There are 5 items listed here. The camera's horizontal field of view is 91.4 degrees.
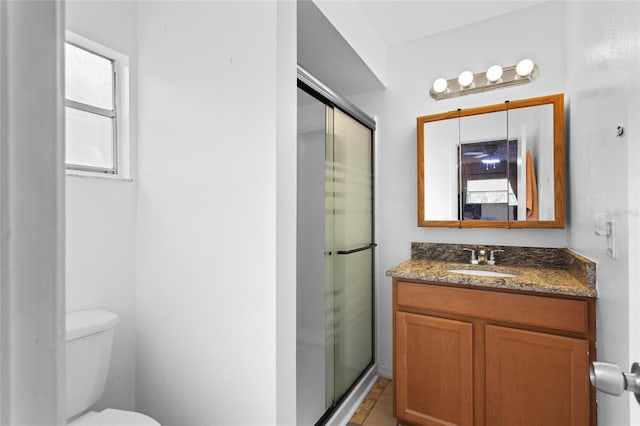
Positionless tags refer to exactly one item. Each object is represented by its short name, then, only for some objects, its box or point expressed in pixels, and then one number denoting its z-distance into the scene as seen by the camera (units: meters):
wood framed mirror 1.81
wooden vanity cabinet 1.35
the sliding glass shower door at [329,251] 1.58
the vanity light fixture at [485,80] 1.89
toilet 1.19
